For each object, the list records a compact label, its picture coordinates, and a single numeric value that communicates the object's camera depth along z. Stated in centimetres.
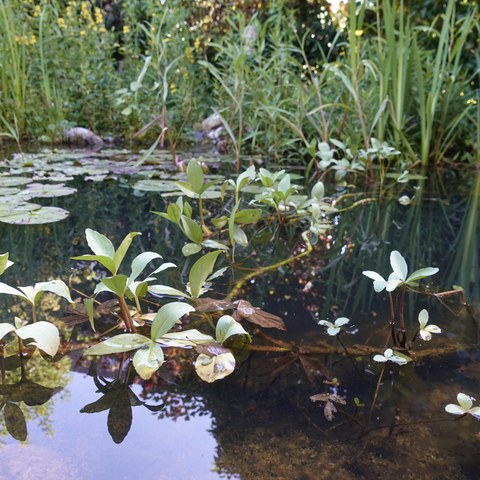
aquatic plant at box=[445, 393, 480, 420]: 50
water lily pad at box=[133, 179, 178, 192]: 180
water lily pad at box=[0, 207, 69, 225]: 126
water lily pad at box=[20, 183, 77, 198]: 161
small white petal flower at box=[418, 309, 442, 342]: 66
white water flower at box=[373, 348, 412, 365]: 61
